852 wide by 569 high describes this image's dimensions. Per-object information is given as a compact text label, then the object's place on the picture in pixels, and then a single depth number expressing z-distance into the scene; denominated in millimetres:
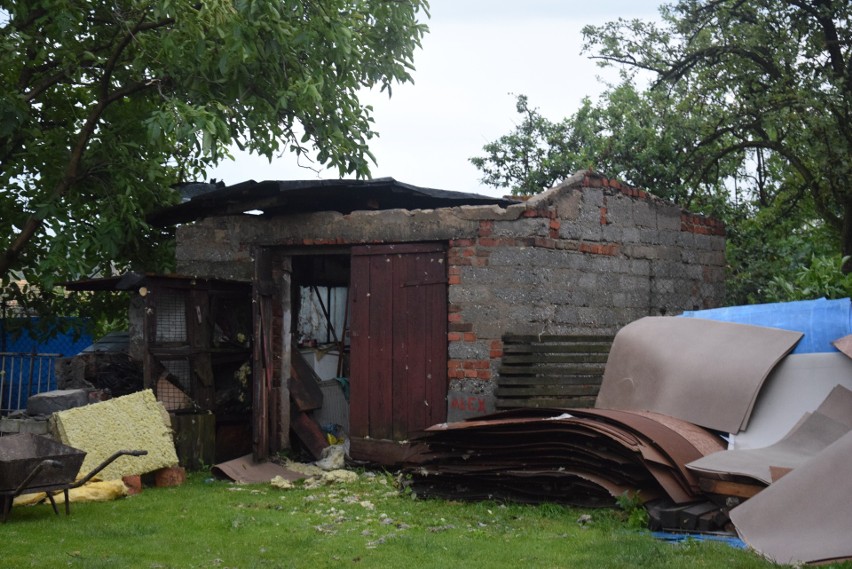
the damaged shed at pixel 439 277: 9352
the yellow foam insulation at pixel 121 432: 8523
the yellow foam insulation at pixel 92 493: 7852
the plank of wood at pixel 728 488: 6309
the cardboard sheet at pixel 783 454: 6434
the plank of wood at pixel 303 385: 10805
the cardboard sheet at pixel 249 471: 9454
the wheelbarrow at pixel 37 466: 7074
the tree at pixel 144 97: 10266
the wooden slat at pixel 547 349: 9203
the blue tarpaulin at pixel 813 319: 7512
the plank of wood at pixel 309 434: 10516
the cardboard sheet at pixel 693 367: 7480
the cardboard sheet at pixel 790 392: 7184
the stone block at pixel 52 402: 8883
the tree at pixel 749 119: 12625
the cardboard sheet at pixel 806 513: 5395
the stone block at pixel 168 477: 9062
